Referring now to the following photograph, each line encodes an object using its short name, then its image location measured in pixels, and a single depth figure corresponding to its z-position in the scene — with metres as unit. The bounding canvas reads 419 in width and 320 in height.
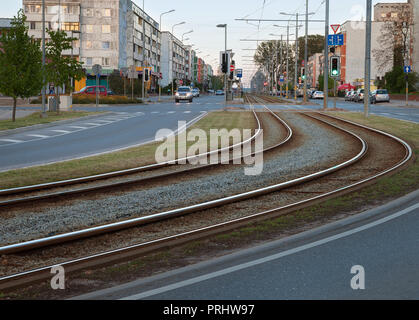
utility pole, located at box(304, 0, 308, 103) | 54.24
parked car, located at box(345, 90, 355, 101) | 79.05
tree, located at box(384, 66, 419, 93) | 73.56
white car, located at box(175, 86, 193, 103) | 63.59
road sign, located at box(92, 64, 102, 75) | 37.39
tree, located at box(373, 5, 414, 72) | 84.81
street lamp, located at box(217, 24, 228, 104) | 46.52
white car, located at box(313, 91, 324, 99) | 87.53
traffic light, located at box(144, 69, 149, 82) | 57.47
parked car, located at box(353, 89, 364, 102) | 70.38
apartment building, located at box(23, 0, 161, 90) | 89.88
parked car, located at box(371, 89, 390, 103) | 63.81
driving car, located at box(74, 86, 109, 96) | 60.90
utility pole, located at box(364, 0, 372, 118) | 27.64
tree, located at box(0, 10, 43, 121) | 27.03
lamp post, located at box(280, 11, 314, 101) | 62.22
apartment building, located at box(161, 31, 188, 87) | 150.50
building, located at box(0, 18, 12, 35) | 94.46
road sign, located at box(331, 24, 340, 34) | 36.15
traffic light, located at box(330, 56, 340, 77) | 33.22
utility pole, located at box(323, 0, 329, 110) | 38.61
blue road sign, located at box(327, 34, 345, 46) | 35.83
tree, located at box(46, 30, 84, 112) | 35.09
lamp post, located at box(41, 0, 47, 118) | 30.75
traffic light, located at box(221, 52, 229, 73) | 34.69
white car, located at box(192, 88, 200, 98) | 99.67
